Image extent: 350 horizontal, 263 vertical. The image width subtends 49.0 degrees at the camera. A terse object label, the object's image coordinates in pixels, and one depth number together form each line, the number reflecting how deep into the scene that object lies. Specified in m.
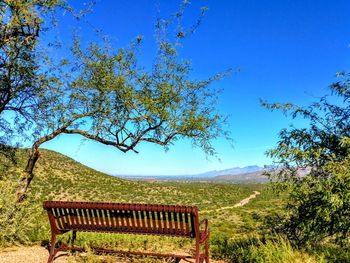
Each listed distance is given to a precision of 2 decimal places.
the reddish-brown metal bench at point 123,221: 6.80
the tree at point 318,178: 6.38
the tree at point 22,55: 9.47
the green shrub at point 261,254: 6.58
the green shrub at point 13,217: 8.37
